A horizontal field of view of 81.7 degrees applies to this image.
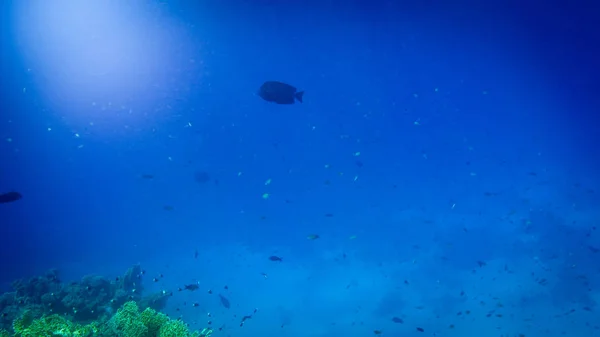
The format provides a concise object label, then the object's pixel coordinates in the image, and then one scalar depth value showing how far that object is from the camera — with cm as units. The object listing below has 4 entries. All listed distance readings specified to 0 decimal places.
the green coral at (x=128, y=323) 596
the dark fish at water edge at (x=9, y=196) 1004
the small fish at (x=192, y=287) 1326
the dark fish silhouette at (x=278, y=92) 1187
